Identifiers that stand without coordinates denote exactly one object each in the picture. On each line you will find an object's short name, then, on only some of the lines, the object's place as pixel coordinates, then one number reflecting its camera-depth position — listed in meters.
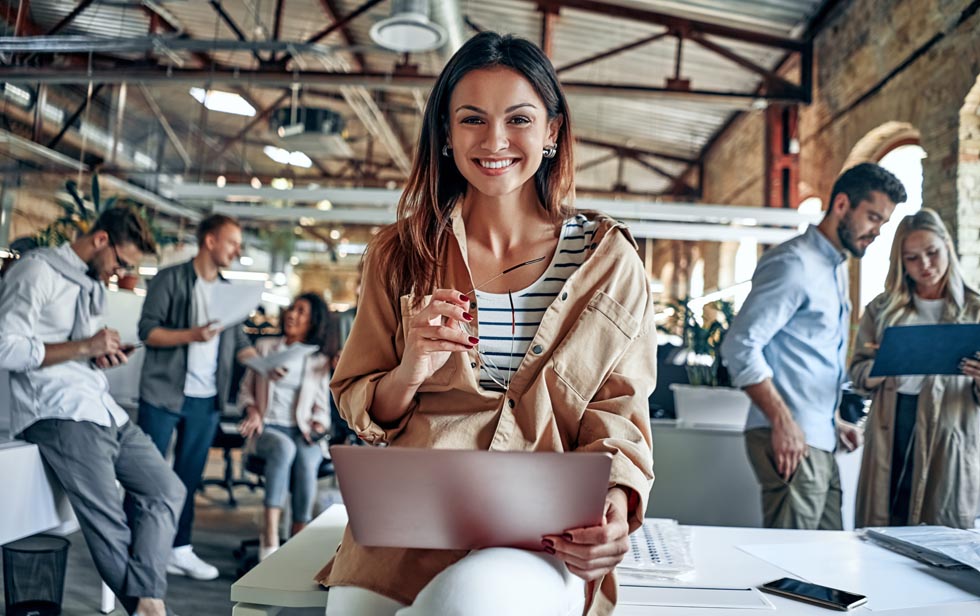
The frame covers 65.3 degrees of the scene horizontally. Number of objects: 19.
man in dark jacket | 3.74
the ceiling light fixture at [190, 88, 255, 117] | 8.34
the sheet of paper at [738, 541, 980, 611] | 1.29
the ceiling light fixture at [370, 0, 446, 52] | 4.82
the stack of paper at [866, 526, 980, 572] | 1.44
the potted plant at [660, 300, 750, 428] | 3.69
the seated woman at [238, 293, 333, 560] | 4.05
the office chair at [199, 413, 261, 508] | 5.25
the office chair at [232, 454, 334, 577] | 4.14
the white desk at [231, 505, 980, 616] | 1.23
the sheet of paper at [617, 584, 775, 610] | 1.21
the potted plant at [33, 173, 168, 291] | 4.47
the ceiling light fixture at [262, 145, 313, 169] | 11.09
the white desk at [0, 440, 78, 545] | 2.63
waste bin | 2.97
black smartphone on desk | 1.22
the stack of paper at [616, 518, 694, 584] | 1.36
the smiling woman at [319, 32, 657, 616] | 1.19
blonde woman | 2.52
